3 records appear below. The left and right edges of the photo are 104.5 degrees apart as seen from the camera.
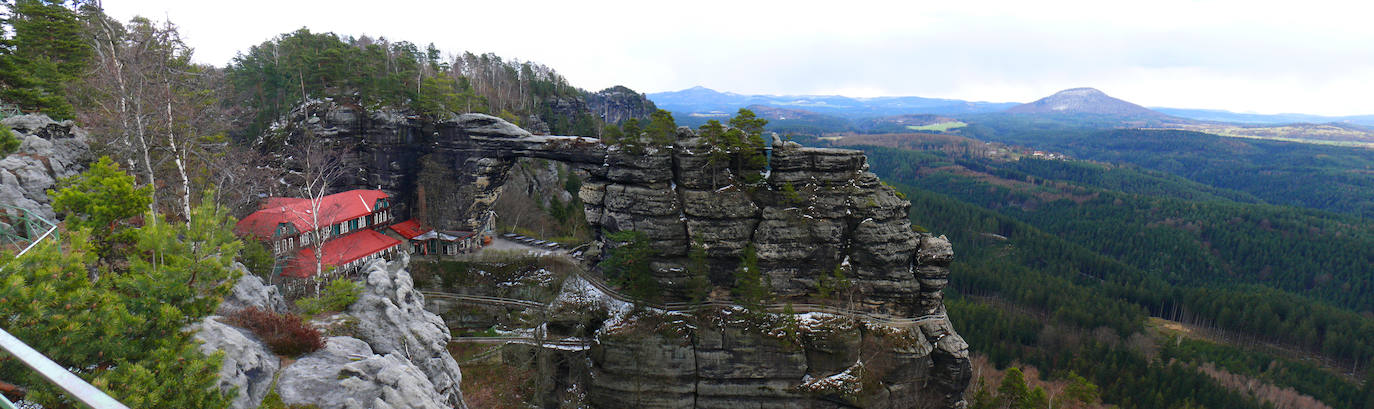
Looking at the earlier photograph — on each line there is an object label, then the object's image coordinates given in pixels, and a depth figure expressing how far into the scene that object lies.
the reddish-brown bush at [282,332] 14.33
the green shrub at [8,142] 20.44
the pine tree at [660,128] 39.94
